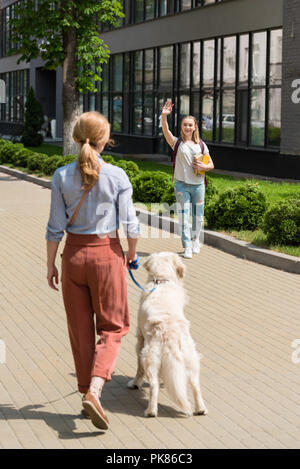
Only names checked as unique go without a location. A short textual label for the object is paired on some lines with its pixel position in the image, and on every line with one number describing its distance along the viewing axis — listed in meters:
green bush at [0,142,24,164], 31.19
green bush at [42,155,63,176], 25.46
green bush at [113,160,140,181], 19.93
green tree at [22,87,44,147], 42.11
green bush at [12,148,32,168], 29.19
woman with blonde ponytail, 5.33
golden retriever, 5.59
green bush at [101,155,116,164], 21.18
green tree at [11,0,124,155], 25.99
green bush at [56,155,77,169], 23.59
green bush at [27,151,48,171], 26.75
